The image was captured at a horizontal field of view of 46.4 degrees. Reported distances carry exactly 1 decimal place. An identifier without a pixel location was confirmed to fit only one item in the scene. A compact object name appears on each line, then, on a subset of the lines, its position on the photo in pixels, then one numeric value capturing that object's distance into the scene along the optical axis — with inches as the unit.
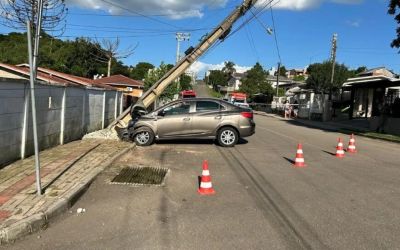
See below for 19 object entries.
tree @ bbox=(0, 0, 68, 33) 748.6
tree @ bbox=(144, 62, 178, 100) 1790.4
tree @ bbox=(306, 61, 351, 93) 1944.9
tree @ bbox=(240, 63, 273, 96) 3348.4
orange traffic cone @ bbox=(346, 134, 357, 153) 587.8
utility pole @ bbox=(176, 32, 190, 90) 2731.3
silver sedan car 601.0
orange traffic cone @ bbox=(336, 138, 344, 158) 535.3
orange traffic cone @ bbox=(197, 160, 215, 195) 321.1
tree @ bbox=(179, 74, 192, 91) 3681.6
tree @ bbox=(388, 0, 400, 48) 909.2
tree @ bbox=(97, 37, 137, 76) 3099.4
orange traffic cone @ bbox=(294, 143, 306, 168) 454.6
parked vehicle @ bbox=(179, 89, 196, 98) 2214.4
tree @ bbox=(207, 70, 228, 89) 6658.5
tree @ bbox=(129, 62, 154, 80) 4730.8
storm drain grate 354.3
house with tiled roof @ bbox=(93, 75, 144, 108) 2017.7
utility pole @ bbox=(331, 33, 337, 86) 1803.9
